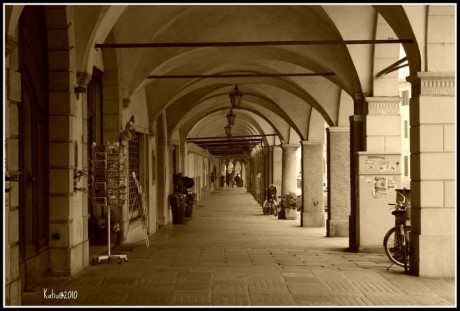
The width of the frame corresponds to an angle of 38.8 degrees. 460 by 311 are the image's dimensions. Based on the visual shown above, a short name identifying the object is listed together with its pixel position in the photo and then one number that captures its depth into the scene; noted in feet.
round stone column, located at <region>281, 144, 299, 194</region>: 73.56
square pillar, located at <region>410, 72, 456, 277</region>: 26.86
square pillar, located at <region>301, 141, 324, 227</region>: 59.16
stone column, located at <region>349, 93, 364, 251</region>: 37.55
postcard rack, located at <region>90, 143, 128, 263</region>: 31.14
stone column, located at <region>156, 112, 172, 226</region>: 59.47
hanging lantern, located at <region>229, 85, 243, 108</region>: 52.47
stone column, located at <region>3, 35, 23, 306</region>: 18.63
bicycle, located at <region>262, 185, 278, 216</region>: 75.69
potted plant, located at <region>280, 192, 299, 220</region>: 70.08
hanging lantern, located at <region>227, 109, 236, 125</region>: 70.13
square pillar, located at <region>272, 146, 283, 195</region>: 81.35
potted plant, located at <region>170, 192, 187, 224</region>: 61.72
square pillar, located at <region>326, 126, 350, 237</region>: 48.47
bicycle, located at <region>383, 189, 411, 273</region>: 29.43
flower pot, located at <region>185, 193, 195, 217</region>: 68.32
